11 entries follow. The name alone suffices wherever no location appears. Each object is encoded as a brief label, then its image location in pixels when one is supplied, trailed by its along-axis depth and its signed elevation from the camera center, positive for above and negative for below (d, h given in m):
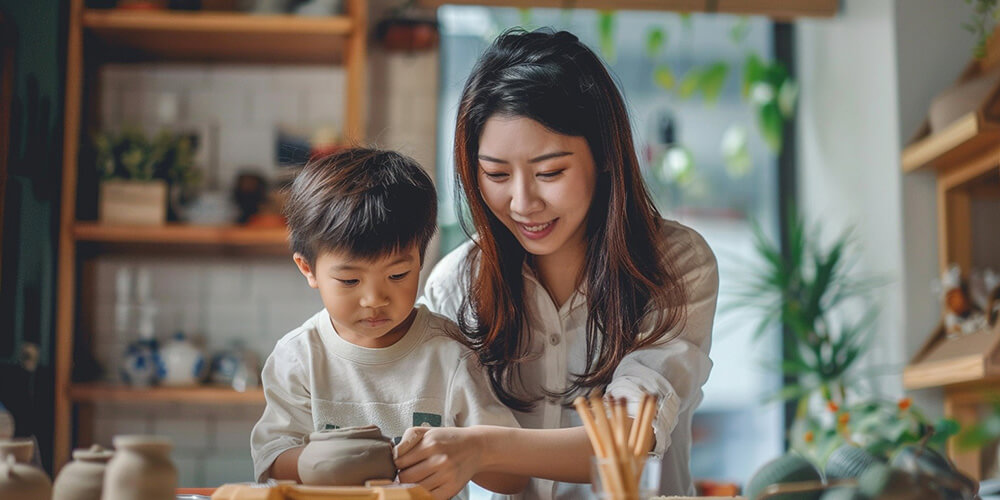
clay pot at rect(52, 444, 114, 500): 1.10 -0.20
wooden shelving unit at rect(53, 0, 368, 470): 3.46 +0.61
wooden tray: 1.12 -0.22
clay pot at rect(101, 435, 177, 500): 1.03 -0.18
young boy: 1.52 -0.07
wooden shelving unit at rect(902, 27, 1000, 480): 2.88 +0.25
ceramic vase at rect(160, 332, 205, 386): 3.55 -0.25
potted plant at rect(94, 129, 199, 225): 3.55 +0.43
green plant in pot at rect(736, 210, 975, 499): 3.21 -0.18
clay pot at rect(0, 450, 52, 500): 1.04 -0.20
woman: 1.65 +0.07
